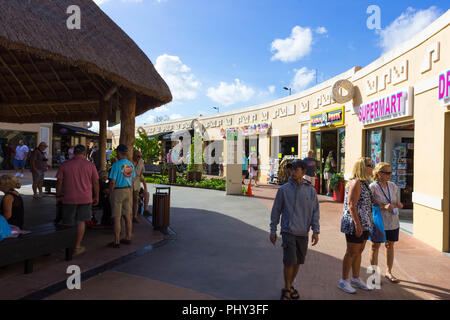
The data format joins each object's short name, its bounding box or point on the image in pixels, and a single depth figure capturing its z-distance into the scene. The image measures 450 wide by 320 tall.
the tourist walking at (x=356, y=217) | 3.82
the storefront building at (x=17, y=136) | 20.39
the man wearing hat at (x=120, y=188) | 5.41
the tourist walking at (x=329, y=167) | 11.79
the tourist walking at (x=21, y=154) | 16.36
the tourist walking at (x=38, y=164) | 9.61
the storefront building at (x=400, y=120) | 5.93
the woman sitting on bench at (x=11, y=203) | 4.22
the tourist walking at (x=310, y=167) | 9.81
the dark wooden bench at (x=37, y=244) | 3.80
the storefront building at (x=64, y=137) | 24.80
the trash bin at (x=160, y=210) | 6.73
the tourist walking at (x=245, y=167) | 18.31
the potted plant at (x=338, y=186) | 11.05
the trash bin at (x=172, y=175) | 16.34
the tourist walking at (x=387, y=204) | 4.23
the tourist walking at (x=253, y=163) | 15.90
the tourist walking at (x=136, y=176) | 7.18
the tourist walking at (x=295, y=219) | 3.58
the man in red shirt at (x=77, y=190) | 4.85
